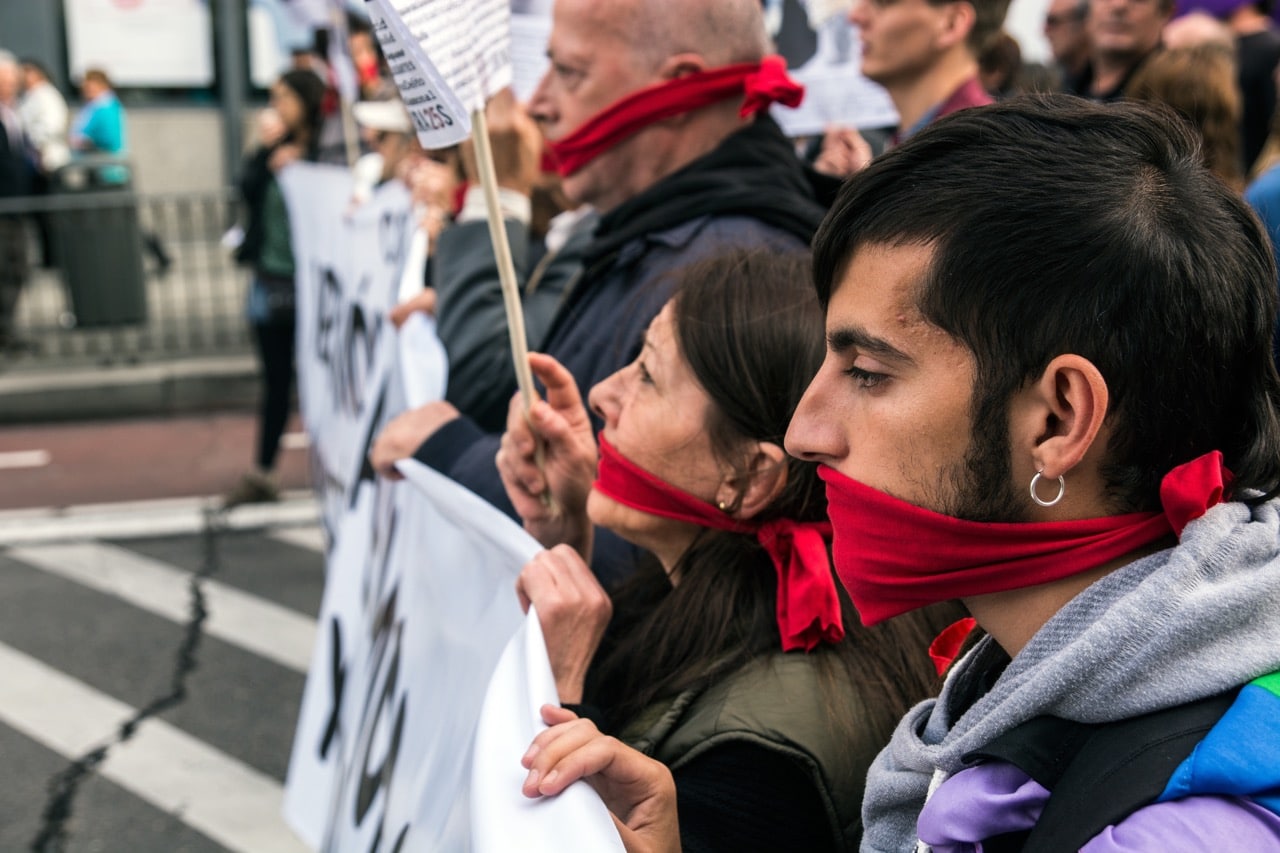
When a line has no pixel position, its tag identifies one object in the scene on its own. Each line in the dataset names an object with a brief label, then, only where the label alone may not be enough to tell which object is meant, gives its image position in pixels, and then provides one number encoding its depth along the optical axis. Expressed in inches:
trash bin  440.5
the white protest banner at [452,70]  81.4
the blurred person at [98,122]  563.8
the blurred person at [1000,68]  224.8
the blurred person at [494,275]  130.6
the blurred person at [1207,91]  164.1
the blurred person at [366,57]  339.0
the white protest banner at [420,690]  67.7
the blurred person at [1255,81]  234.8
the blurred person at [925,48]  159.2
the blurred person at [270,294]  290.0
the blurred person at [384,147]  245.4
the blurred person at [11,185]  442.0
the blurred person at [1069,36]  272.2
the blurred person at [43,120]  565.0
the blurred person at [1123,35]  200.7
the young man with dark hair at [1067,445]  47.2
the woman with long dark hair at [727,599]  70.3
